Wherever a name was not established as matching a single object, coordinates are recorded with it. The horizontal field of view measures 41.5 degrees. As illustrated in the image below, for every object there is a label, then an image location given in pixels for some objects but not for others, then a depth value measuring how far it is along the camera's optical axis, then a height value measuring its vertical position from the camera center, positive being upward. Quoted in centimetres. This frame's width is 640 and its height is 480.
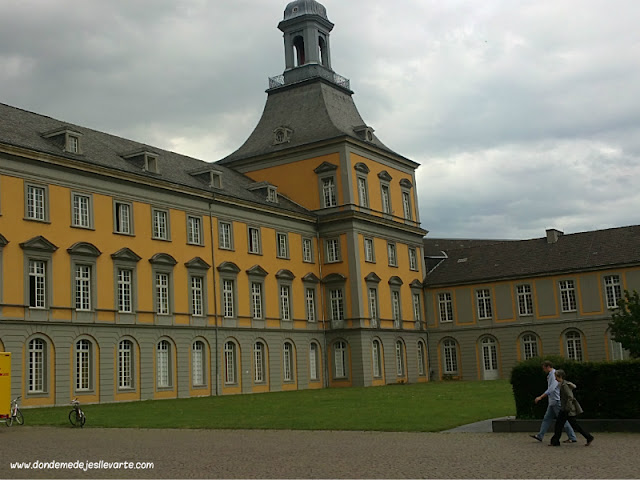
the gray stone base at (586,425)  2027 -156
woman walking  1803 -109
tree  4269 +157
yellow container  2612 +44
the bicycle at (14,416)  2689 -56
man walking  1830 -105
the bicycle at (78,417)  2586 -69
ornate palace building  3938 +736
